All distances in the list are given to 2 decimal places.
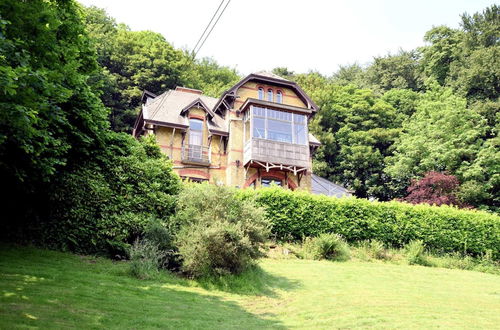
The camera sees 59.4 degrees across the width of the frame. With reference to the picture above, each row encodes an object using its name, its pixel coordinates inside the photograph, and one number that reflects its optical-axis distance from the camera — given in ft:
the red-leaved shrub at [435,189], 102.68
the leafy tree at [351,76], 180.96
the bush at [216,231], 42.45
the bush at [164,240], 45.46
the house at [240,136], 88.94
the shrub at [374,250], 66.13
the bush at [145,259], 41.05
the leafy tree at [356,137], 138.62
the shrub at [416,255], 66.34
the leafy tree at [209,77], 148.25
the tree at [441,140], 110.93
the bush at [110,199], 45.91
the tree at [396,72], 169.34
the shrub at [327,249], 61.87
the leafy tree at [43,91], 24.80
